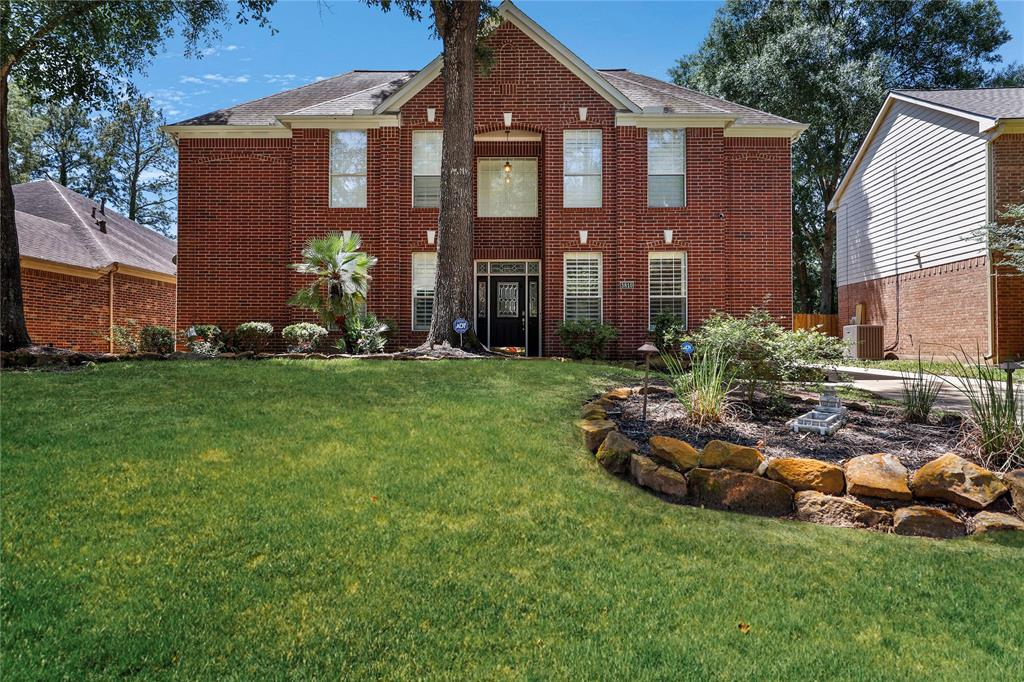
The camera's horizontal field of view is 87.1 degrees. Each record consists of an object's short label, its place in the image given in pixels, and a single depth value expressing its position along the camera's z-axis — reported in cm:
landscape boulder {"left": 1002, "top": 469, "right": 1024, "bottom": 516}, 351
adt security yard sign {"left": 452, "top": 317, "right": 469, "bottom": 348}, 977
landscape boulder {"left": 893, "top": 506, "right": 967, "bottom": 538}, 337
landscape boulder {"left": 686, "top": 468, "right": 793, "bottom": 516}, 374
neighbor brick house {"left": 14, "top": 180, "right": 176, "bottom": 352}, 1434
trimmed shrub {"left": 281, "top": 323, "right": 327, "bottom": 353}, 1123
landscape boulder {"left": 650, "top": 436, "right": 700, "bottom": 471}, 406
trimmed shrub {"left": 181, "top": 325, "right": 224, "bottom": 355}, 1192
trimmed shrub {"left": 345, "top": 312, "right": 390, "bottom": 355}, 1077
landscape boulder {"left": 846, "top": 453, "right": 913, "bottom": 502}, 363
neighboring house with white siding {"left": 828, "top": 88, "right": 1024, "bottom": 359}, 1277
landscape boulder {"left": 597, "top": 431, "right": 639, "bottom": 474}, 420
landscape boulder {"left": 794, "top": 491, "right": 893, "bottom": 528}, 353
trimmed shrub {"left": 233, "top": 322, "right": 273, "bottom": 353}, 1205
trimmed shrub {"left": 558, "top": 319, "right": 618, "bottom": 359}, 1193
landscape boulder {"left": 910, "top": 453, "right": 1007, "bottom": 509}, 354
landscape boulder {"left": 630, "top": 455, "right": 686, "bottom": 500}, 388
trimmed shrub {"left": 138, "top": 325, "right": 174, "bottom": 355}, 1180
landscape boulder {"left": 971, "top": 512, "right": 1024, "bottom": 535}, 334
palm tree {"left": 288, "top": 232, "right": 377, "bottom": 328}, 1052
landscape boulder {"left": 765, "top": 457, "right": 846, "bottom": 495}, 376
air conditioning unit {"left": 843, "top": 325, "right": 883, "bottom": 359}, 1634
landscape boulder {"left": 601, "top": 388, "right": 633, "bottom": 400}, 596
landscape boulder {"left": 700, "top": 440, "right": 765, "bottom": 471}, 395
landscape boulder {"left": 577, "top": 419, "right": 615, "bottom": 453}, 453
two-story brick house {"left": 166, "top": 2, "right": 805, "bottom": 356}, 1283
